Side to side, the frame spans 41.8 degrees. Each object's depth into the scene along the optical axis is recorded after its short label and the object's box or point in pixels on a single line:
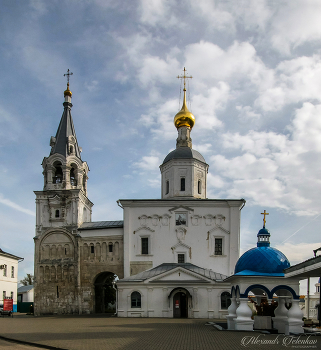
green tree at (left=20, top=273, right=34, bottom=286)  68.19
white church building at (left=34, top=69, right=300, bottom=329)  28.75
